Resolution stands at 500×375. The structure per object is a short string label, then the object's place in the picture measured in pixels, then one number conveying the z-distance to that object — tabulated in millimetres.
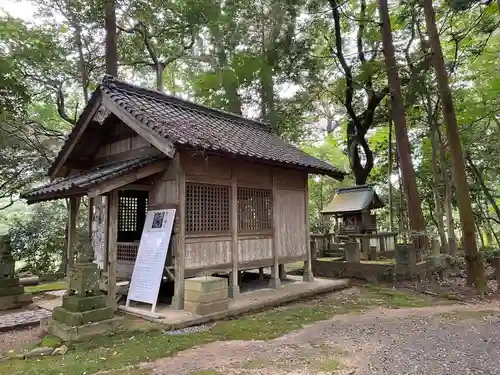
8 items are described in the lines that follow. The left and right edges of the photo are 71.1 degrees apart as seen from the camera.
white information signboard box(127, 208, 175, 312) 7039
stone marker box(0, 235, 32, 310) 8141
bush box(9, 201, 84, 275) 13781
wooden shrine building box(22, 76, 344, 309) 7250
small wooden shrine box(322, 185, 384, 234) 14719
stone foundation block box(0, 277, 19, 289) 8234
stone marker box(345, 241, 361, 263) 12280
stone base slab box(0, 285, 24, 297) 8125
